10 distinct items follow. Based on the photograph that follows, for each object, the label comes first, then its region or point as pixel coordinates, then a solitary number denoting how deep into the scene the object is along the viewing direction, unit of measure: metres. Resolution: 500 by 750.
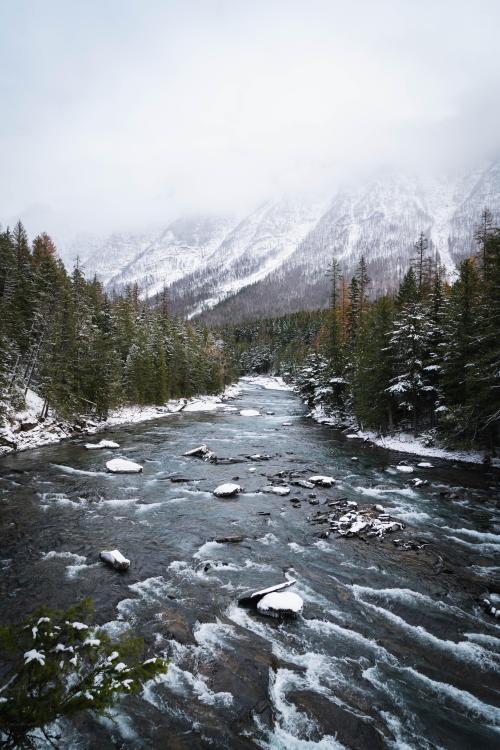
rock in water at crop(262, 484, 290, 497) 23.06
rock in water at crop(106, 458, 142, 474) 26.75
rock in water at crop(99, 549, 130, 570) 14.20
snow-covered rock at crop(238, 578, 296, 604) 12.44
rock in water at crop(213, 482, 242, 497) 22.50
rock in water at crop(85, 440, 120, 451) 33.56
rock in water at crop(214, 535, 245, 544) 16.88
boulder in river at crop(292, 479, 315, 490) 24.17
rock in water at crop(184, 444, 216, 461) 31.50
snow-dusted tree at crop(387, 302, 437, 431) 35.69
